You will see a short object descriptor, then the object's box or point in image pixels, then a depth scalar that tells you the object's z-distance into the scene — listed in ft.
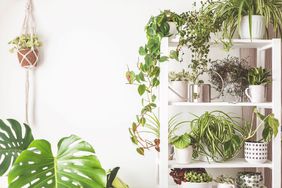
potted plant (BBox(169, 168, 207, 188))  6.72
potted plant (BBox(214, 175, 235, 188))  6.50
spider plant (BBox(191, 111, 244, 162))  6.76
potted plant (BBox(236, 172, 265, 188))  6.68
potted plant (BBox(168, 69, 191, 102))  6.84
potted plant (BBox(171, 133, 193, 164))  6.62
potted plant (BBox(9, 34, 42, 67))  7.17
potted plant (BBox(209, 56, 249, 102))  6.87
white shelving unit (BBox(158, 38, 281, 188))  6.55
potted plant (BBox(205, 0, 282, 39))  6.59
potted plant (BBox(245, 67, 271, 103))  6.67
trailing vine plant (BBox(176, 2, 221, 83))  6.55
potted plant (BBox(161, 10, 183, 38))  6.87
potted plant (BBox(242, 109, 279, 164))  6.54
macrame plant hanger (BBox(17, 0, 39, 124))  7.24
